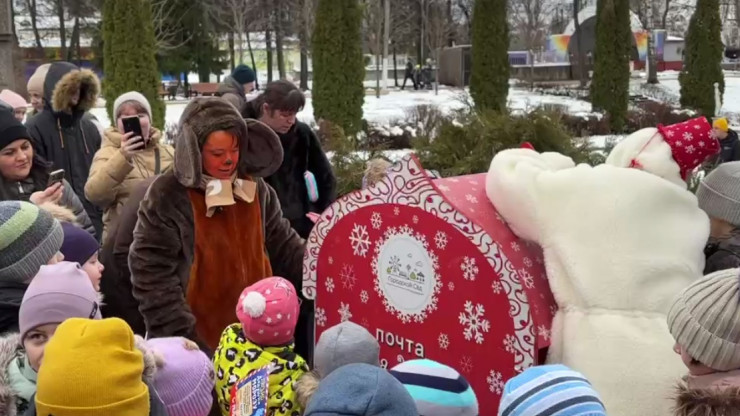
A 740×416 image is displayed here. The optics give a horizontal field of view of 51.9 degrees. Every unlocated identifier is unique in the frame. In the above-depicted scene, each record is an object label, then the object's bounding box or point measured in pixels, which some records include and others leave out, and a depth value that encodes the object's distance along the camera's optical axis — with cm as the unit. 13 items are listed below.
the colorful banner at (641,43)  3894
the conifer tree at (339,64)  1423
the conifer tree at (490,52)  1672
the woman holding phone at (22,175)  345
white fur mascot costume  219
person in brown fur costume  286
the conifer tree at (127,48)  1240
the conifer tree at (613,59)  1772
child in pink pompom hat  245
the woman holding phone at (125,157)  404
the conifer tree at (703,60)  1798
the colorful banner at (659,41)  4216
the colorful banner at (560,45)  4303
